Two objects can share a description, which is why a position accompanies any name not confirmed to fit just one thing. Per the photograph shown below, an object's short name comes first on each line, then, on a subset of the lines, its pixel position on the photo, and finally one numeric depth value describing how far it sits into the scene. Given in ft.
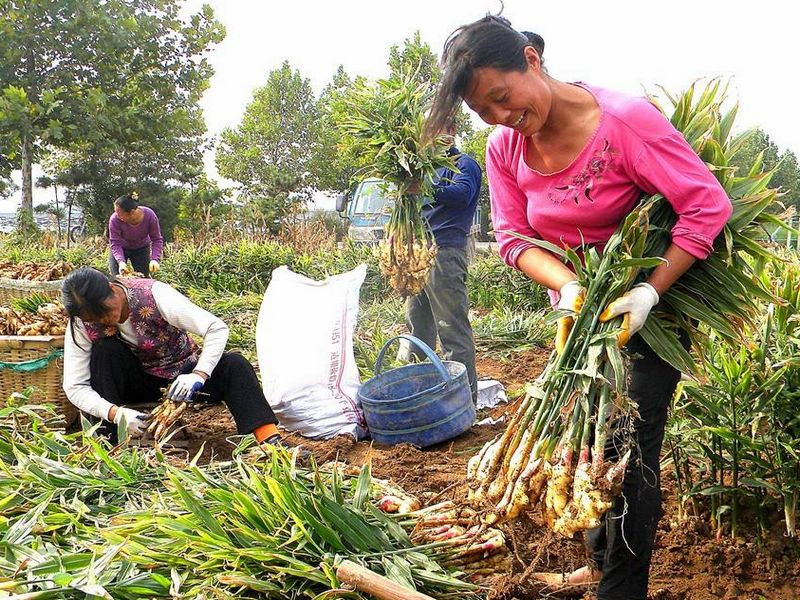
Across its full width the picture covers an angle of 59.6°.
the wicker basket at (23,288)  17.52
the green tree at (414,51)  64.64
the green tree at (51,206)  69.74
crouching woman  10.93
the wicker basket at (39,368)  12.54
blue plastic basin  11.23
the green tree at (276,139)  87.10
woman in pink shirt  5.43
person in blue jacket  12.80
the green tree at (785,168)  61.52
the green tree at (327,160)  86.43
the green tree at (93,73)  51.21
